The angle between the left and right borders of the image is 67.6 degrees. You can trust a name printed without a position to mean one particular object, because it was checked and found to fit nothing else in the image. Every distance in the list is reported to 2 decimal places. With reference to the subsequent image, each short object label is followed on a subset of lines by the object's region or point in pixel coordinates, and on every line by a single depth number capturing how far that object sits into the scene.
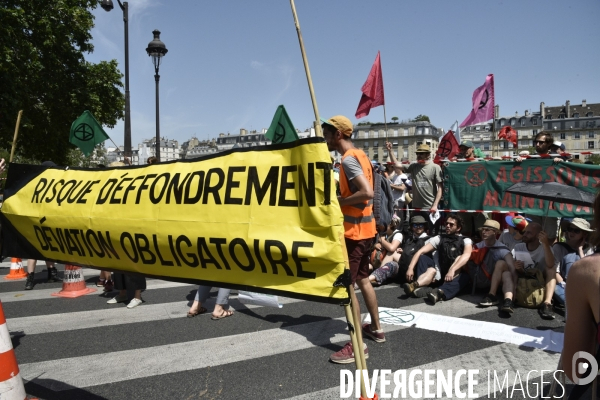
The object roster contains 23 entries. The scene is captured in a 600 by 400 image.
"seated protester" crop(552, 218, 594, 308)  5.05
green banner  7.14
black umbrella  5.33
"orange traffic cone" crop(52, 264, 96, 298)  6.79
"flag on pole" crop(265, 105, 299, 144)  6.69
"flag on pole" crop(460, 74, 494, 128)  11.14
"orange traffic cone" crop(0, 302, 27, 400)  2.86
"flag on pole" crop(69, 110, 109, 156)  8.27
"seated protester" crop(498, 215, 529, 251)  6.57
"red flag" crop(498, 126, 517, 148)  13.64
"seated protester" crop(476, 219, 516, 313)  5.47
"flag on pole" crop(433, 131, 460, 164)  11.21
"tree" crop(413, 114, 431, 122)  136.93
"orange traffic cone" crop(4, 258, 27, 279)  8.34
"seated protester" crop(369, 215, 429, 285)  6.80
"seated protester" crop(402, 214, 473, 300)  6.13
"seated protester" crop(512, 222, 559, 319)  5.05
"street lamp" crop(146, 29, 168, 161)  12.42
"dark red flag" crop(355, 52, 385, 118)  9.03
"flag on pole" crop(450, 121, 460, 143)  11.30
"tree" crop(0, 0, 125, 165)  17.30
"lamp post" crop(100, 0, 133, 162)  12.34
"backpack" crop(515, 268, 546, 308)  5.32
